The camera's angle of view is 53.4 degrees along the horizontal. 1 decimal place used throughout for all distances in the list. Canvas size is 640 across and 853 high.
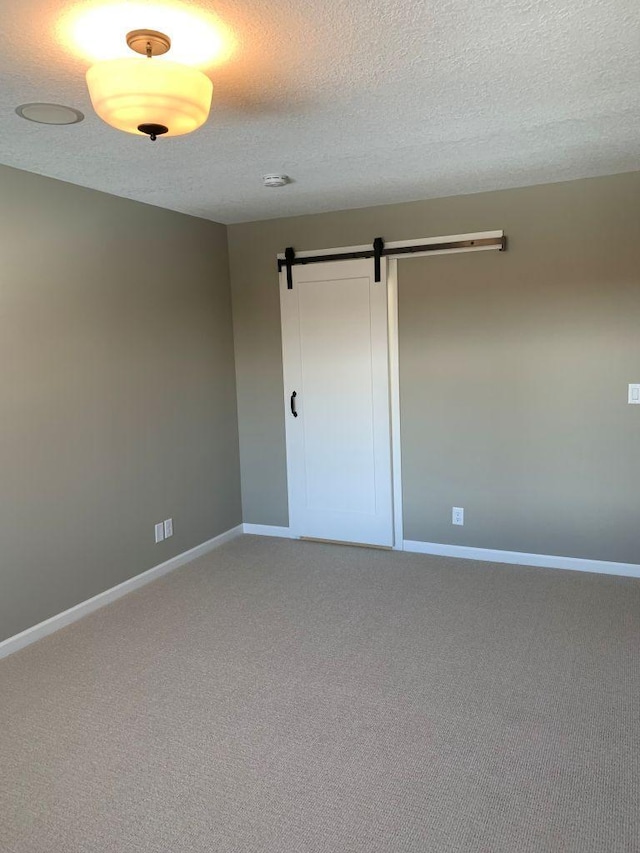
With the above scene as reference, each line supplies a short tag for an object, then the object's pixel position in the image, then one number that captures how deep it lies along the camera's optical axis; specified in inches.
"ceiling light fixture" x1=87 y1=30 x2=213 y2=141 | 72.4
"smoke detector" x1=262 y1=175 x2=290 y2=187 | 134.5
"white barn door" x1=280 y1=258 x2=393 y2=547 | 173.0
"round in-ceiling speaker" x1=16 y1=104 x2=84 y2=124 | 91.3
